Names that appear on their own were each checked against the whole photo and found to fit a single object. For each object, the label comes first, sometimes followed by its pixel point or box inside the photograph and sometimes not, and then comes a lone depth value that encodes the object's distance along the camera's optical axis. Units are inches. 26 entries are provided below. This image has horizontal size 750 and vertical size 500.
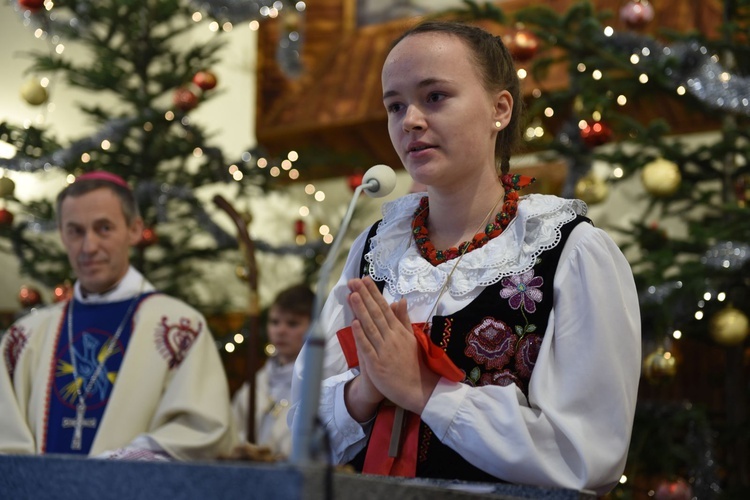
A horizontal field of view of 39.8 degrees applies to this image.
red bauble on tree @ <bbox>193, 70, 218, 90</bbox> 238.7
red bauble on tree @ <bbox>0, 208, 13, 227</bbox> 232.4
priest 148.6
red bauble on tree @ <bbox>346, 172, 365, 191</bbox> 235.6
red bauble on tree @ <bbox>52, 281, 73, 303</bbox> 227.8
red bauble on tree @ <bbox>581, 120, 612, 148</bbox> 187.6
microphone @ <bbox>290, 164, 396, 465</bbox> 50.8
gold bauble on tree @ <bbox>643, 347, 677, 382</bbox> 165.6
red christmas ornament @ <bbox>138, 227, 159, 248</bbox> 234.8
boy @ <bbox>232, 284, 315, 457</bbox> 210.8
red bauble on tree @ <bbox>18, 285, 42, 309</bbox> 236.5
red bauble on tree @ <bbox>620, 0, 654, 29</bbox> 193.8
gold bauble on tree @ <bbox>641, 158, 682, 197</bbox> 176.6
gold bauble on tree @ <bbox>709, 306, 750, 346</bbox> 166.9
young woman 73.8
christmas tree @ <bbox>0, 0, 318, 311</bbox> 235.9
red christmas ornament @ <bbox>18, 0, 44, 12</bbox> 229.0
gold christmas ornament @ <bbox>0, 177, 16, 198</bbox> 219.3
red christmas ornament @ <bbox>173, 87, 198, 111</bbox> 235.9
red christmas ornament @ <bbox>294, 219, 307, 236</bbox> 258.8
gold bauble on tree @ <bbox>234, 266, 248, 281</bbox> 235.5
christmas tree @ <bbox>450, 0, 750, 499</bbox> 168.6
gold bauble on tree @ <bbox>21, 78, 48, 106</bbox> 225.5
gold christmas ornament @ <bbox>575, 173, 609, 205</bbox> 190.5
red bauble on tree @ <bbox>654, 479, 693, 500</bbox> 166.9
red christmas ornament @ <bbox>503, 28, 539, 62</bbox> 190.9
